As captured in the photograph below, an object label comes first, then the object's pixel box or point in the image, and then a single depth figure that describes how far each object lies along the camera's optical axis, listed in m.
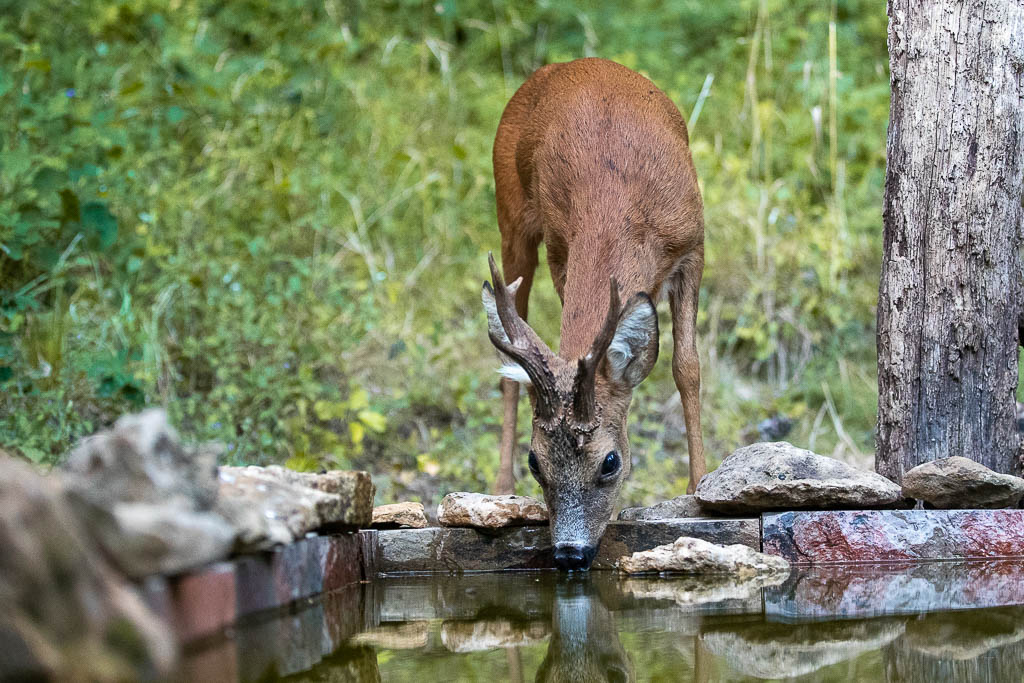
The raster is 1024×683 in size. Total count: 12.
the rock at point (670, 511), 8.95
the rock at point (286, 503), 5.50
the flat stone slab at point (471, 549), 8.59
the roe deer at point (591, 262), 8.66
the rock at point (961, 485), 8.19
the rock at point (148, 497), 4.26
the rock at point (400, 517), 8.84
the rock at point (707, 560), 7.89
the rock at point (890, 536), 8.16
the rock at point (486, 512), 8.50
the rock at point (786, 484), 8.12
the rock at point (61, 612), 3.74
